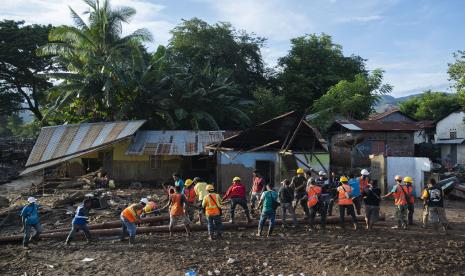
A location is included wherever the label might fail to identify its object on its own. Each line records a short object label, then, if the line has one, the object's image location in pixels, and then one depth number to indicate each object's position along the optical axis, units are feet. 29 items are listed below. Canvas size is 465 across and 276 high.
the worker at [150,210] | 41.51
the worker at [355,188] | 39.06
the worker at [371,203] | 37.01
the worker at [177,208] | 35.65
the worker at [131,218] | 33.81
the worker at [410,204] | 38.30
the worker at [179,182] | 42.63
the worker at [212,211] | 34.35
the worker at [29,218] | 34.03
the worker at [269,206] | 35.01
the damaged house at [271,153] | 61.98
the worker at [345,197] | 36.61
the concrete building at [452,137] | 107.76
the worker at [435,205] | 36.68
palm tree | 77.05
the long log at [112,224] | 38.55
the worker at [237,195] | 38.52
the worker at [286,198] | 37.65
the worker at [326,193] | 38.70
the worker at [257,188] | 42.60
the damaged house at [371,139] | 87.66
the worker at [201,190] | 40.04
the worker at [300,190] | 40.29
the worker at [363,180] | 39.95
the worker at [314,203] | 37.45
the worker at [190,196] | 39.83
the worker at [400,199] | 38.01
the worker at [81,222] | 34.09
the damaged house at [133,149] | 66.23
